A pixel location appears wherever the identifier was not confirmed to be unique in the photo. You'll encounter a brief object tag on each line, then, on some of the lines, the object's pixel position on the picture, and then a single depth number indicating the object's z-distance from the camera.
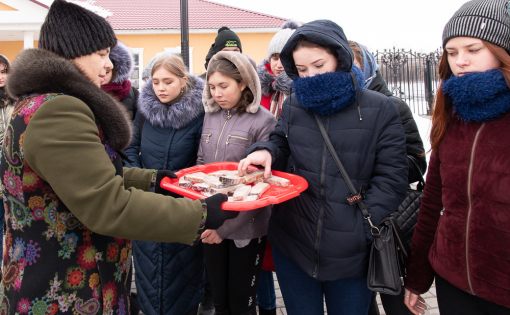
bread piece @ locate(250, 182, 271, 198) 2.07
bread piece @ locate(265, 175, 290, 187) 2.21
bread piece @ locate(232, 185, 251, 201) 1.97
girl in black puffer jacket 2.17
